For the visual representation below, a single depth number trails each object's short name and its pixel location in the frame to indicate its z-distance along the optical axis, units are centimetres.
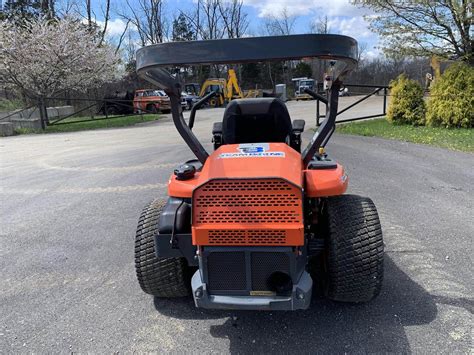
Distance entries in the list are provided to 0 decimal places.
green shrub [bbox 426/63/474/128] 1041
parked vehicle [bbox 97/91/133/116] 2721
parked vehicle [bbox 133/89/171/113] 2602
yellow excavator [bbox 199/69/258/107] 2258
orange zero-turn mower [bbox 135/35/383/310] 238
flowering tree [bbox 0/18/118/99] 1883
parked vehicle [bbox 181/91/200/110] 2783
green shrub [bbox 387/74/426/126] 1189
